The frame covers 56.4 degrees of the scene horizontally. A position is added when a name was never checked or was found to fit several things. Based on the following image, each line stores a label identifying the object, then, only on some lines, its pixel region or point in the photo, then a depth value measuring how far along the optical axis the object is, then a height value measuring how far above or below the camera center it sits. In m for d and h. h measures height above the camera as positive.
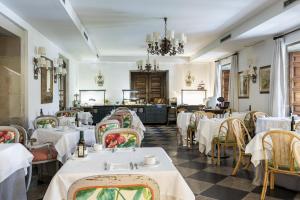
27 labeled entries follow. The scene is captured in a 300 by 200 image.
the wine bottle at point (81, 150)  2.49 -0.47
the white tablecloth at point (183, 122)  7.48 -0.65
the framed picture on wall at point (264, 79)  7.79 +0.55
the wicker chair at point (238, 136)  4.50 -0.64
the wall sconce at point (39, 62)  6.35 +0.84
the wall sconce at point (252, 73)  8.48 +0.76
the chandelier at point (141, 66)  9.36 +1.10
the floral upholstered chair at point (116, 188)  1.50 -0.49
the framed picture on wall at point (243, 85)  9.02 +0.43
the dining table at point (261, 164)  3.69 -0.96
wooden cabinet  13.64 +0.70
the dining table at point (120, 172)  1.98 -0.54
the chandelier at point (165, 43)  6.05 +1.22
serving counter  12.25 -0.61
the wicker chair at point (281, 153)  3.31 -0.68
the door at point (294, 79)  7.10 +0.48
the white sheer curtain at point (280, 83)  7.04 +0.38
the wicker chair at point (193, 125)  6.89 -0.67
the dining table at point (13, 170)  2.64 -0.71
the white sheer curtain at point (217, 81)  11.67 +0.72
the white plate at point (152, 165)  2.19 -0.52
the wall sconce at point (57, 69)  8.23 +0.88
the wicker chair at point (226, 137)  5.22 -0.75
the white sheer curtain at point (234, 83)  9.74 +0.52
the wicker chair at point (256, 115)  6.94 -0.42
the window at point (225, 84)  11.51 +0.59
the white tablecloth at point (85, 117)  9.06 -0.61
